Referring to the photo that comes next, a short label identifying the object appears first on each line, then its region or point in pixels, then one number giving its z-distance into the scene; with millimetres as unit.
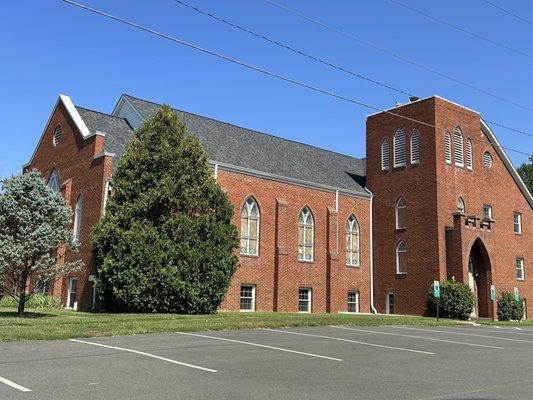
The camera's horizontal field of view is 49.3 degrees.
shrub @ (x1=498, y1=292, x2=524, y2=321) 32844
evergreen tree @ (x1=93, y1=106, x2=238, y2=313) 22188
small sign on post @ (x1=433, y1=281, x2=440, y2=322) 27344
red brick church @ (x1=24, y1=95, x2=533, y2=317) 29844
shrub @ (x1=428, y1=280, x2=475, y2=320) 30109
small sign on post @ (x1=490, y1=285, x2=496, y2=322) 30234
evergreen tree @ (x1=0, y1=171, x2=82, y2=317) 20000
